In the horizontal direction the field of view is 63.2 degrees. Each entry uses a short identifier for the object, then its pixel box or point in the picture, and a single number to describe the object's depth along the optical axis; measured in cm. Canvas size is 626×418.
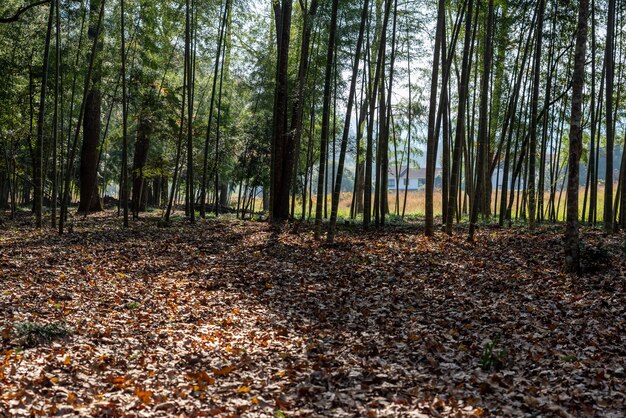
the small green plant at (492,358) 462
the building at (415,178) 8380
